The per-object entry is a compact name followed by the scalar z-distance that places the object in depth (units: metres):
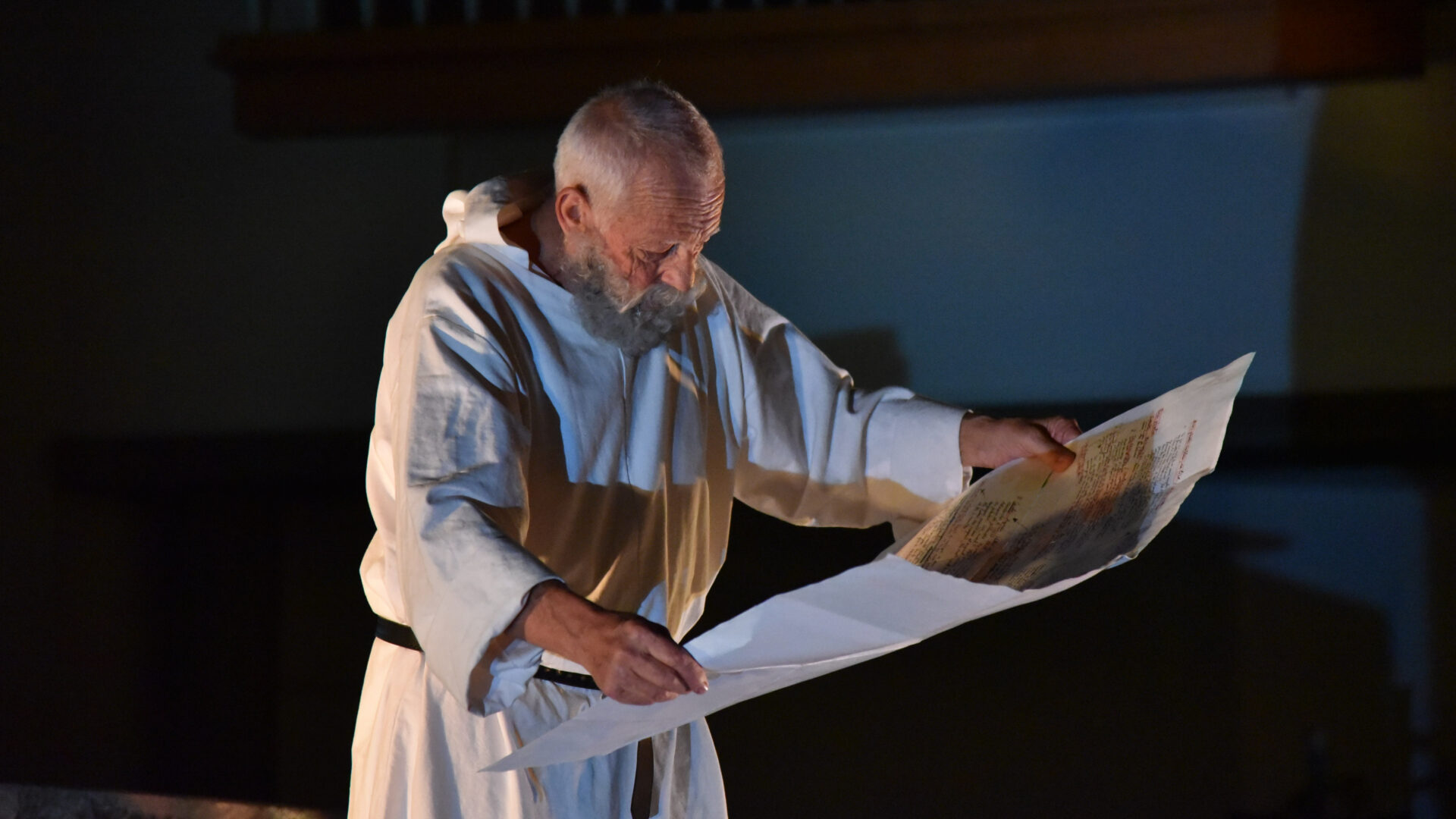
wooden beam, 7.50
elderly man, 6.60
